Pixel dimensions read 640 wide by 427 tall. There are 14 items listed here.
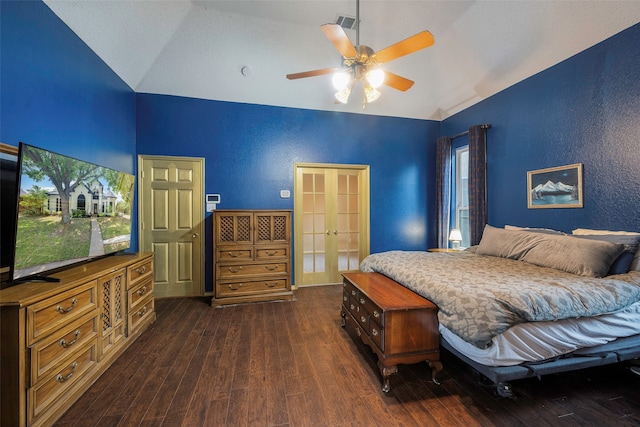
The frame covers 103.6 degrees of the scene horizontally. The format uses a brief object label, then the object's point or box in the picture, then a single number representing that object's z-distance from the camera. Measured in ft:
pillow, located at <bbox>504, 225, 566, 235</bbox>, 9.28
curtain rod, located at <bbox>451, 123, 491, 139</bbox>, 12.38
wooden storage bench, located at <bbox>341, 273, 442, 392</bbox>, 5.98
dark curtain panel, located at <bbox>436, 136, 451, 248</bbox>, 14.65
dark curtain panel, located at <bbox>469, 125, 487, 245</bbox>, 12.51
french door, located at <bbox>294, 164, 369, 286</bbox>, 14.17
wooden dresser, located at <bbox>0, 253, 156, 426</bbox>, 4.39
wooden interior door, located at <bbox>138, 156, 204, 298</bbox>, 12.33
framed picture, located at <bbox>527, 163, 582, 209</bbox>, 9.18
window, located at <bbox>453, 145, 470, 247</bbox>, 14.49
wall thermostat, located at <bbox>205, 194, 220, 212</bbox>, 12.88
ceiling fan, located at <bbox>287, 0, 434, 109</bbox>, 6.54
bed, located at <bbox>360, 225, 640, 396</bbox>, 5.10
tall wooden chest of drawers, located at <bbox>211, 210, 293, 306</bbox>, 11.38
